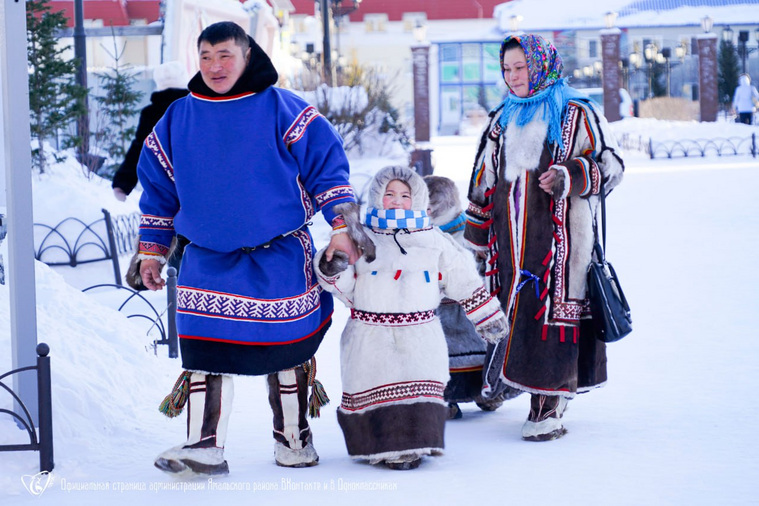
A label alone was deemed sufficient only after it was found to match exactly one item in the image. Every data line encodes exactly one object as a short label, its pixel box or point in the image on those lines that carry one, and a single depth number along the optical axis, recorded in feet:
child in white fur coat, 23.70
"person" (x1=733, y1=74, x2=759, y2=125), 187.52
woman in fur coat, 26.62
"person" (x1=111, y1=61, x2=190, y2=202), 35.74
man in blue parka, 22.47
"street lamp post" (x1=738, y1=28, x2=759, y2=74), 215.96
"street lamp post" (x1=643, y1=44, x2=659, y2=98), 255.02
